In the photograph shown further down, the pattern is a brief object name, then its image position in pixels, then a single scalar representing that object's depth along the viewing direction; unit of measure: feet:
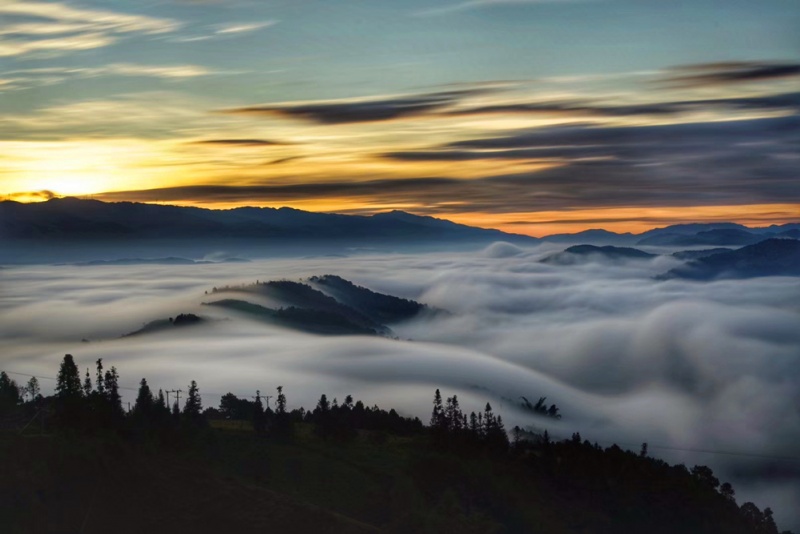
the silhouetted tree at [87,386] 361.71
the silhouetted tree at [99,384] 346.74
